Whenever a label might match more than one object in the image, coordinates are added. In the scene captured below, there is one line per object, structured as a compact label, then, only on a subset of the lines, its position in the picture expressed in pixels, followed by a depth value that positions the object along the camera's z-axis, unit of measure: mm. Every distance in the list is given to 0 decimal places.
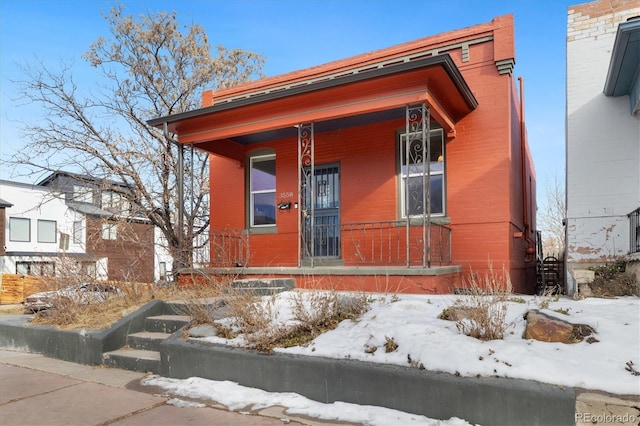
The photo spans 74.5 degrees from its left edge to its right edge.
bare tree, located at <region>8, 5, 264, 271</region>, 13445
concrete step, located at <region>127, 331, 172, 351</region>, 6031
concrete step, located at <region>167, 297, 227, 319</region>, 5844
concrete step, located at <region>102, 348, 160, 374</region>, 5602
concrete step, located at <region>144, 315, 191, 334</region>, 6309
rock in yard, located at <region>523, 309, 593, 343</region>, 3928
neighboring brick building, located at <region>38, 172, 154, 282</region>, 12512
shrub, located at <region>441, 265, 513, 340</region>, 4097
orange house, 7465
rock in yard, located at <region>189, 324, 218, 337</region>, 5391
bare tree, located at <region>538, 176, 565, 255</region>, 29900
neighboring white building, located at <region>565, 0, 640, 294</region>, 7535
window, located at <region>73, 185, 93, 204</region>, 12829
